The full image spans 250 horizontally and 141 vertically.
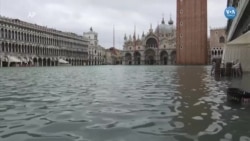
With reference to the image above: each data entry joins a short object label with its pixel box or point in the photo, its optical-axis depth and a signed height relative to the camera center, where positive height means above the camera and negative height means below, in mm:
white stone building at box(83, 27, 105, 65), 82363 +7097
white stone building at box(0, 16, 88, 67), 47290 +6189
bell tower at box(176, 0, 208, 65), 51962 +9535
